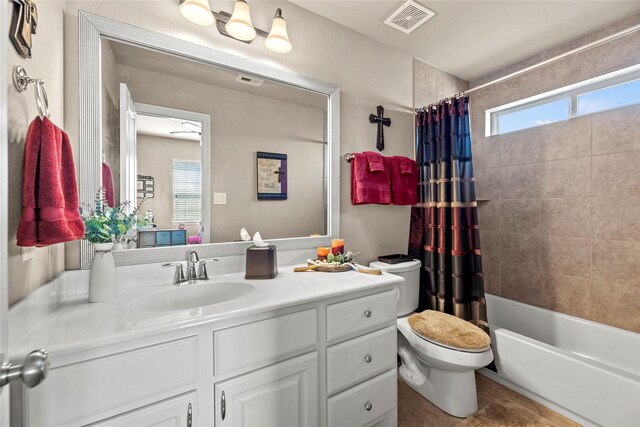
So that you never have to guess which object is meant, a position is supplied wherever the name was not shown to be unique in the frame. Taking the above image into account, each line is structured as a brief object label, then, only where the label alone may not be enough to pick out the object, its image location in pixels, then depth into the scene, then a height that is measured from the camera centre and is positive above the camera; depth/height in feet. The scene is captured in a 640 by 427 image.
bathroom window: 6.19 +2.84
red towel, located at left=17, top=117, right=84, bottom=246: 2.50 +0.23
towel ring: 2.51 +1.24
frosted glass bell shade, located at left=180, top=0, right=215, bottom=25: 4.14 +3.08
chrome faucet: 4.10 -0.81
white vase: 3.30 -0.70
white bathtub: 4.34 -2.89
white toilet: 4.79 -2.85
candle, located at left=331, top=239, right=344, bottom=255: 5.31 -0.61
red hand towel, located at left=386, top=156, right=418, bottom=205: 6.67 +0.85
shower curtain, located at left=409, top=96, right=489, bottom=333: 6.28 -0.17
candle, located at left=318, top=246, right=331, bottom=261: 5.25 -0.72
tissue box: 4.36 -0.76
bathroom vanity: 2.39 -1.50
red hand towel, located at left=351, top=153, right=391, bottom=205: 6.09 +0.70
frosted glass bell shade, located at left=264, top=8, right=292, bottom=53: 4.90 +3.18
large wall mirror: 3.92 +1.22
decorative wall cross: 6.63 +2.21
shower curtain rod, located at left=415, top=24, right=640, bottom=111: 4.59 +2.99
